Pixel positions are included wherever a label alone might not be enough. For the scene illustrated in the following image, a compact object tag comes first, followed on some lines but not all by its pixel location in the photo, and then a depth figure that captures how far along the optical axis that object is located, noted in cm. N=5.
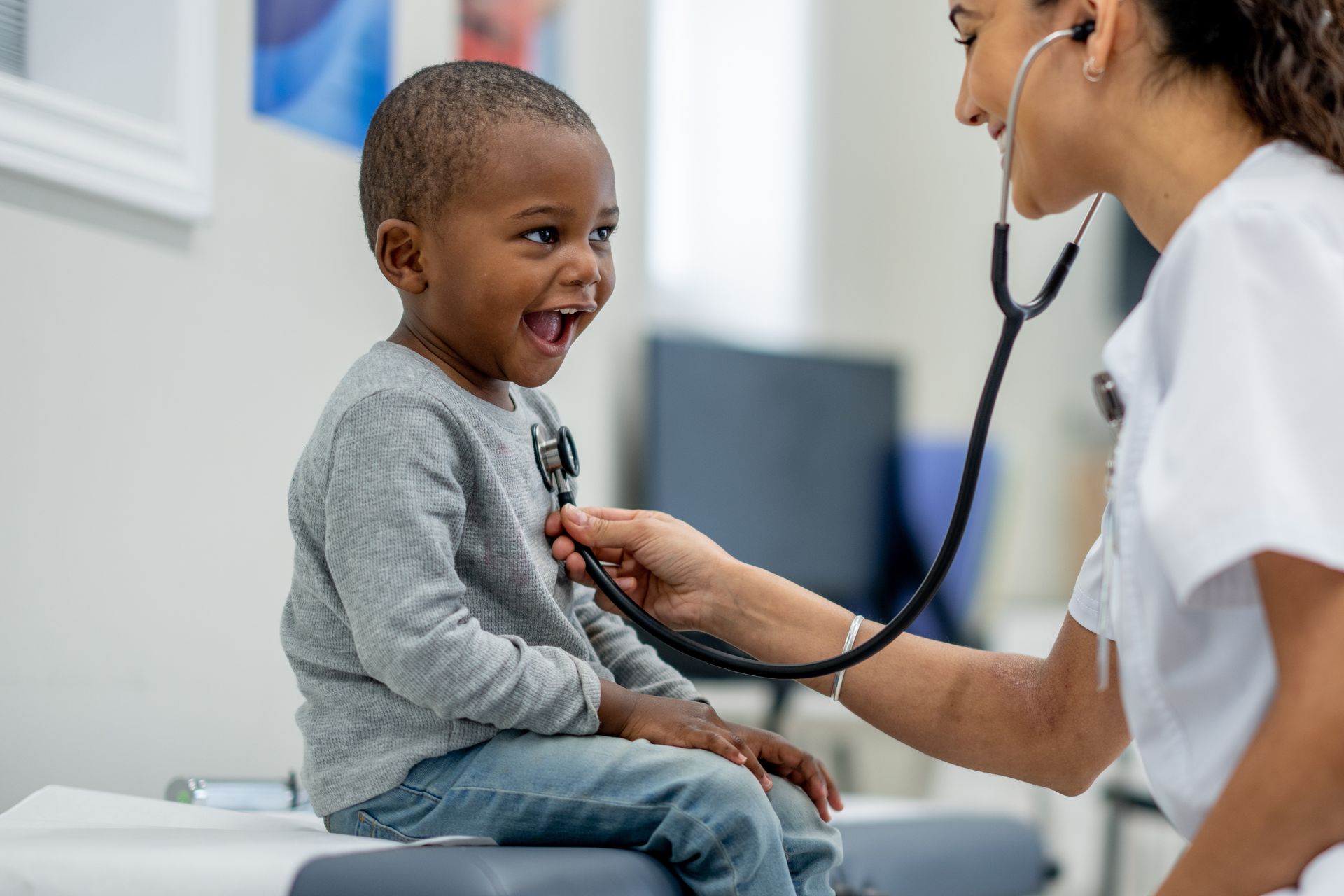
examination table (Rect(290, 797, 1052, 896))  170
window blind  212
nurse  162
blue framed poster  235
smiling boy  180
